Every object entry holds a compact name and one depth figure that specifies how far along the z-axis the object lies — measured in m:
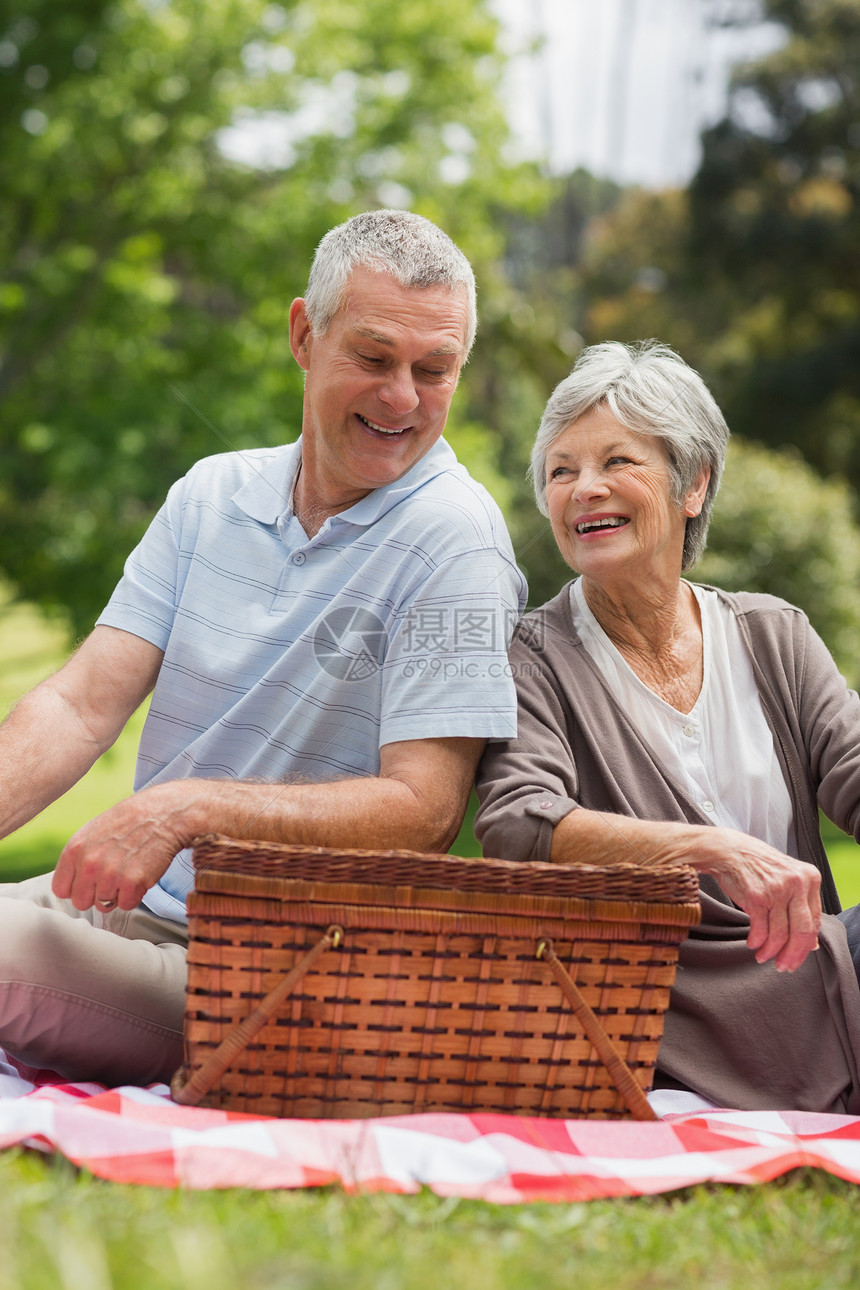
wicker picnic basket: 2.97
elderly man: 3.07
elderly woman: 3.10
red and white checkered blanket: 2.88
